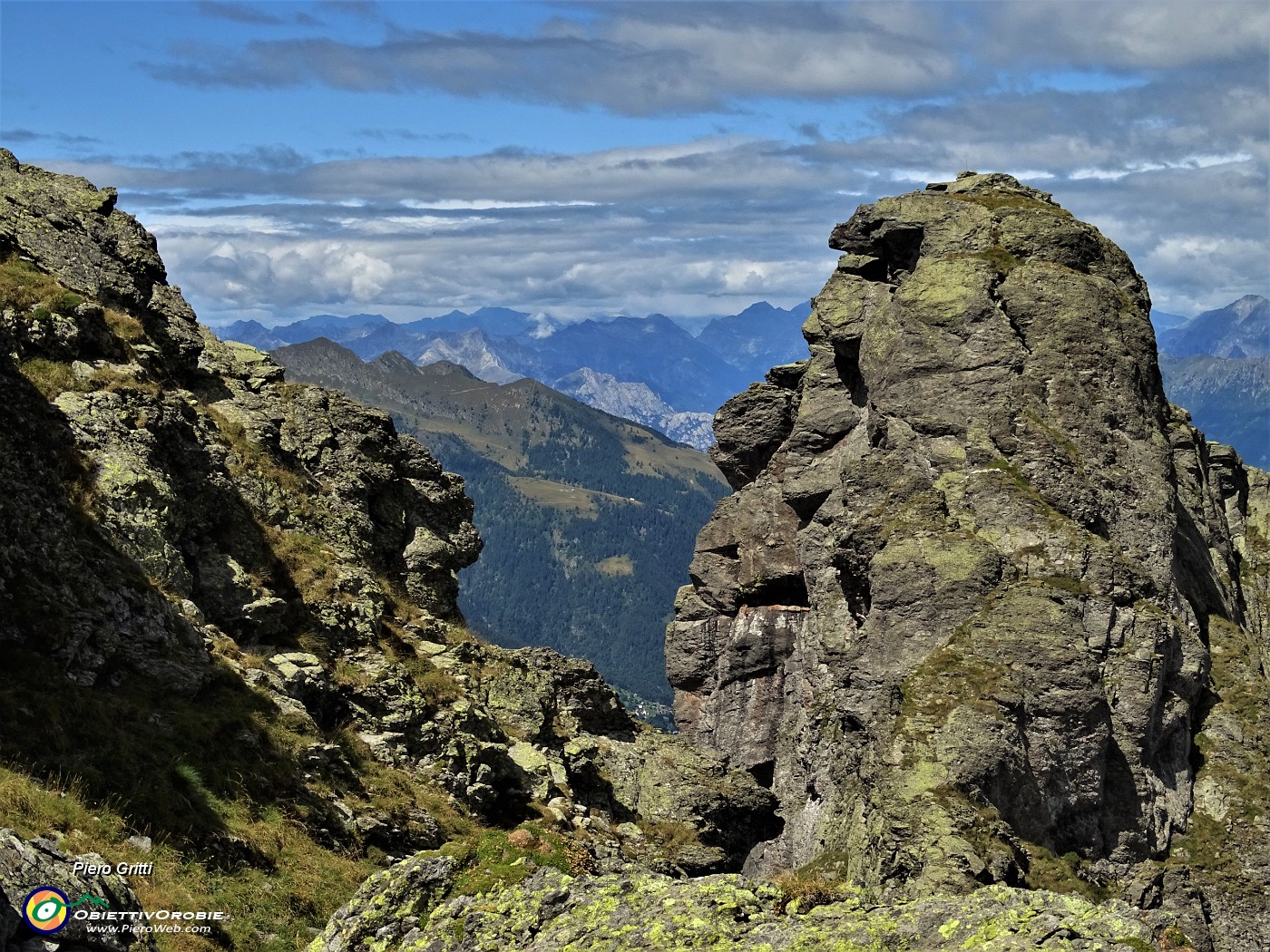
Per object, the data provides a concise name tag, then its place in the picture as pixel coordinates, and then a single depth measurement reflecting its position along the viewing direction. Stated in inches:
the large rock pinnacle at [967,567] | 2389.3
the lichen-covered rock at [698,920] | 774.5
